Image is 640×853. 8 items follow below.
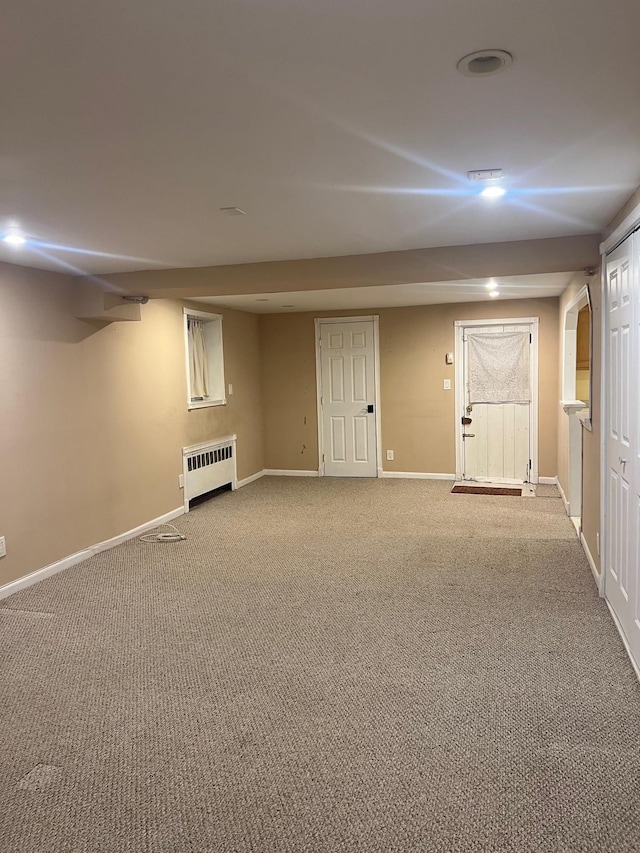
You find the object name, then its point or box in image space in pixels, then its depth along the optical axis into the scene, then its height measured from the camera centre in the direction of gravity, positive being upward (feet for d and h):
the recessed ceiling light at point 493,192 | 8.76 +2.61
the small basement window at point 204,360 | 21.48 +0.80
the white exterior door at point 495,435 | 23.99 -2.53
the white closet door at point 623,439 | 9.33 -1.20
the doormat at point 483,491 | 22.53 -4.45
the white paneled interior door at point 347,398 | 25.75 -0.92
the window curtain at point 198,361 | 21.67 +0.74
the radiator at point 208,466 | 20.65 -3.05
